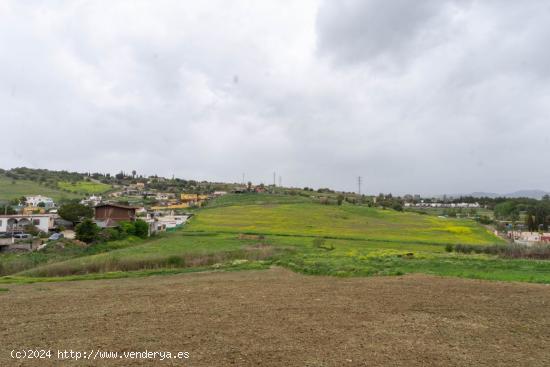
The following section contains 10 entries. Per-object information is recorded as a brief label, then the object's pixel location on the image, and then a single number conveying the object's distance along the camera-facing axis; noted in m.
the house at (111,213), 53.53
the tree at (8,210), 59.48
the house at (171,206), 88.97
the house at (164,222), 53.84
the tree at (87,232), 38.69
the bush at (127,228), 42.66
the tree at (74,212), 52.34
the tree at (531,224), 75.60
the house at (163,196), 118.14
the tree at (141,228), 45.12
